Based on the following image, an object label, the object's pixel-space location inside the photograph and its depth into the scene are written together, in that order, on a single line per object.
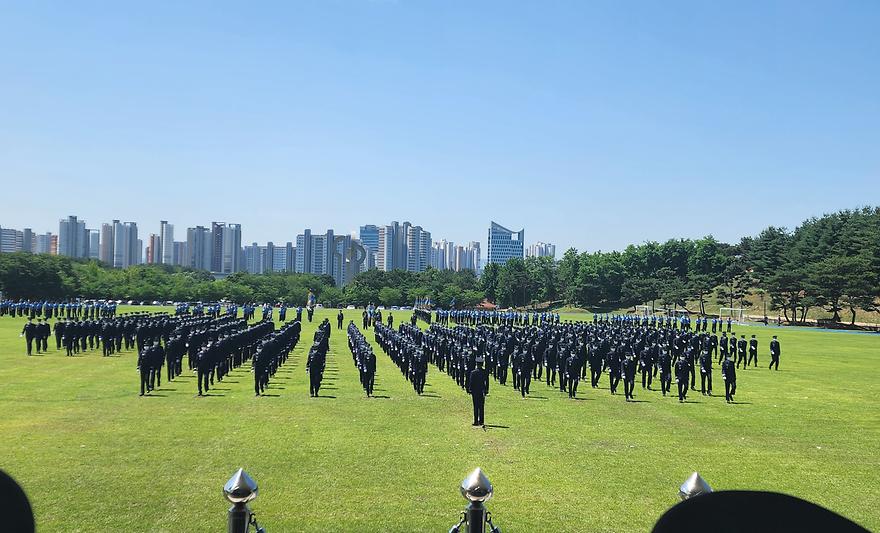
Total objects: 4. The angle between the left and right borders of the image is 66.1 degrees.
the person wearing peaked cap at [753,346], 25.15
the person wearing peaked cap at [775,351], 23.98
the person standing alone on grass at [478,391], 12.70
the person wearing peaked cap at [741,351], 25.30
